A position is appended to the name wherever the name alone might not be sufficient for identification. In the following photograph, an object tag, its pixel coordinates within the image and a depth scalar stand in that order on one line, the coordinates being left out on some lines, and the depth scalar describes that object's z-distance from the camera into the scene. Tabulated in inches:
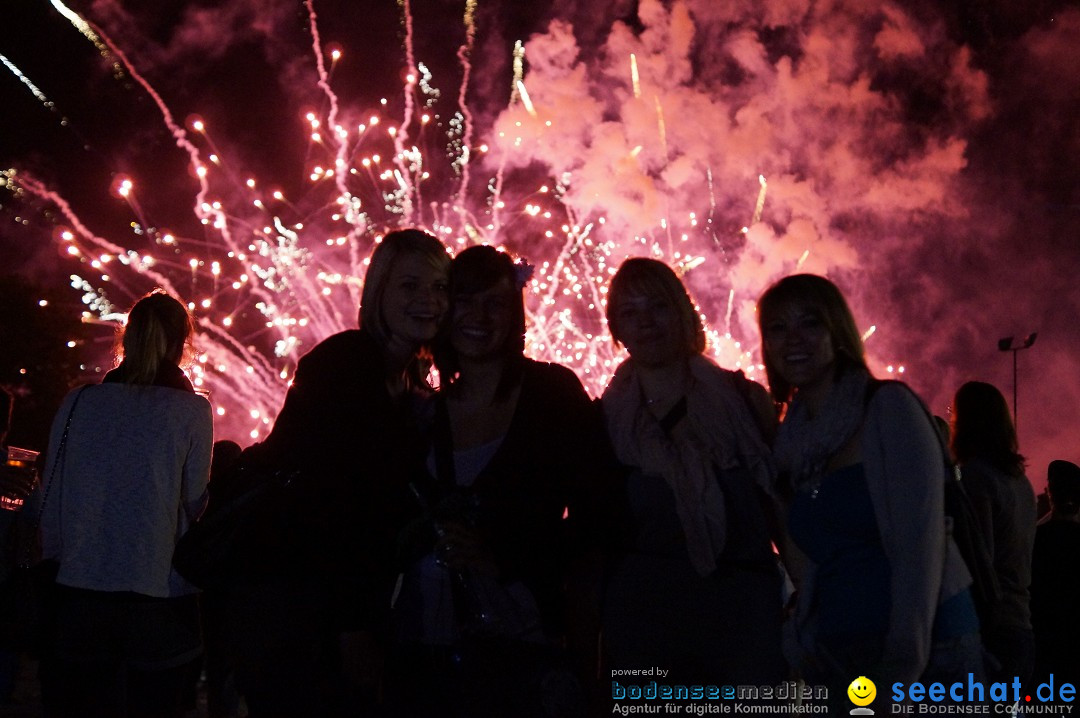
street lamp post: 1026.1
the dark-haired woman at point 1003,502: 180.4
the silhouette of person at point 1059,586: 210.7
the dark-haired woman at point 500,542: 129.5
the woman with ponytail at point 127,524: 142.6
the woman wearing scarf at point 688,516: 135.3
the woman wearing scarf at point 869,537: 116.6
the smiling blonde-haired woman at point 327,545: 122.3
